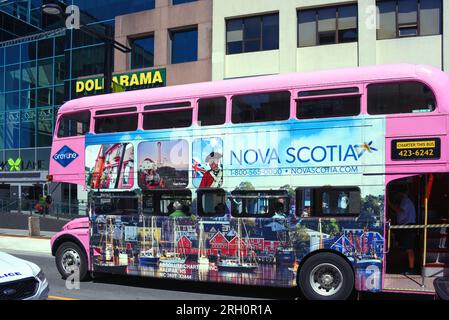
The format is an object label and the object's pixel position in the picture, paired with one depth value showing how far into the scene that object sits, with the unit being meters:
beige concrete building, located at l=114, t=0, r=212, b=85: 24.33
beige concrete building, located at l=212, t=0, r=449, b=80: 19.64
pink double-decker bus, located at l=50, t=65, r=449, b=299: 7.57
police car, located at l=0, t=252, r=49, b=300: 5.75
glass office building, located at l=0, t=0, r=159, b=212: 30.41
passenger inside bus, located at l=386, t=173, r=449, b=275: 8.45
